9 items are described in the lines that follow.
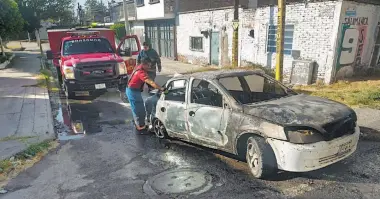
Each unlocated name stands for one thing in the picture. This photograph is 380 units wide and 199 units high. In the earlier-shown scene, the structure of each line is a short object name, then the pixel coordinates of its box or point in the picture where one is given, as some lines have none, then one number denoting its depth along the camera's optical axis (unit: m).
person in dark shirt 9.72
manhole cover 4.12
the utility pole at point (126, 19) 18.86
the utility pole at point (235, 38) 12.41
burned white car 3.84
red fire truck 9.79
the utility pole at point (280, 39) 8.27
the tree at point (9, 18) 15.94
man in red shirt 6.55
